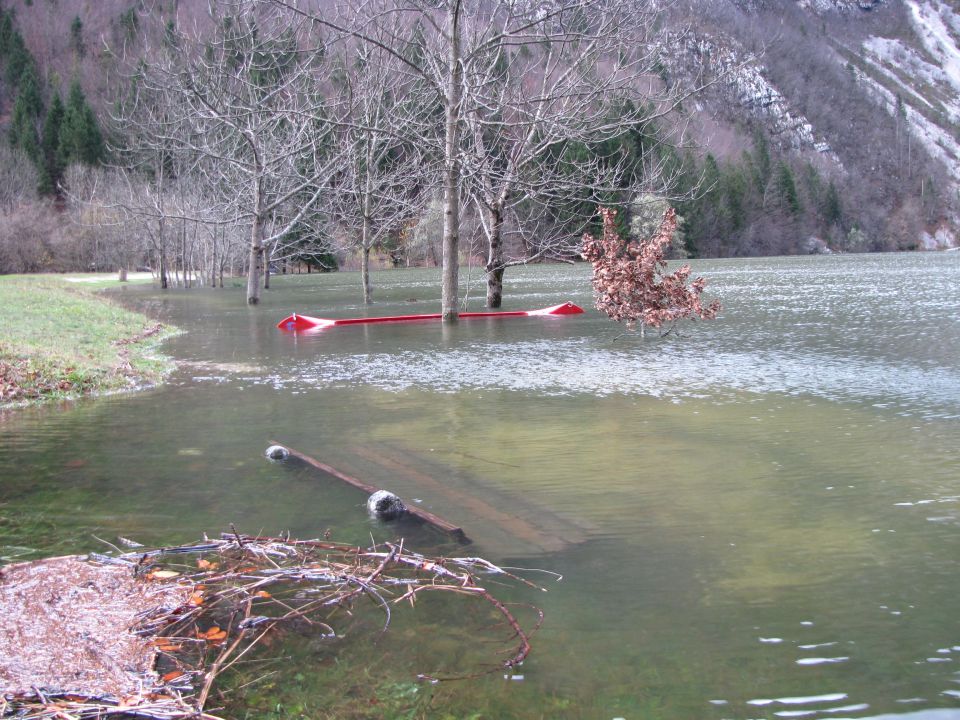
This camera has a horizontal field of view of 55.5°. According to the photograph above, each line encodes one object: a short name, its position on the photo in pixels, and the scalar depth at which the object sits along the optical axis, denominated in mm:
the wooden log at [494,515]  5871
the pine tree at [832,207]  124625
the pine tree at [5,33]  113606
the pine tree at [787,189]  114000
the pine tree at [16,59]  109531
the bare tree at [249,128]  25062
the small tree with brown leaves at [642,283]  18141
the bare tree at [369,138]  28406
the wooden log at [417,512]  5996
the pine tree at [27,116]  87812
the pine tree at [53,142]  88562
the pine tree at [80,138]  87938
